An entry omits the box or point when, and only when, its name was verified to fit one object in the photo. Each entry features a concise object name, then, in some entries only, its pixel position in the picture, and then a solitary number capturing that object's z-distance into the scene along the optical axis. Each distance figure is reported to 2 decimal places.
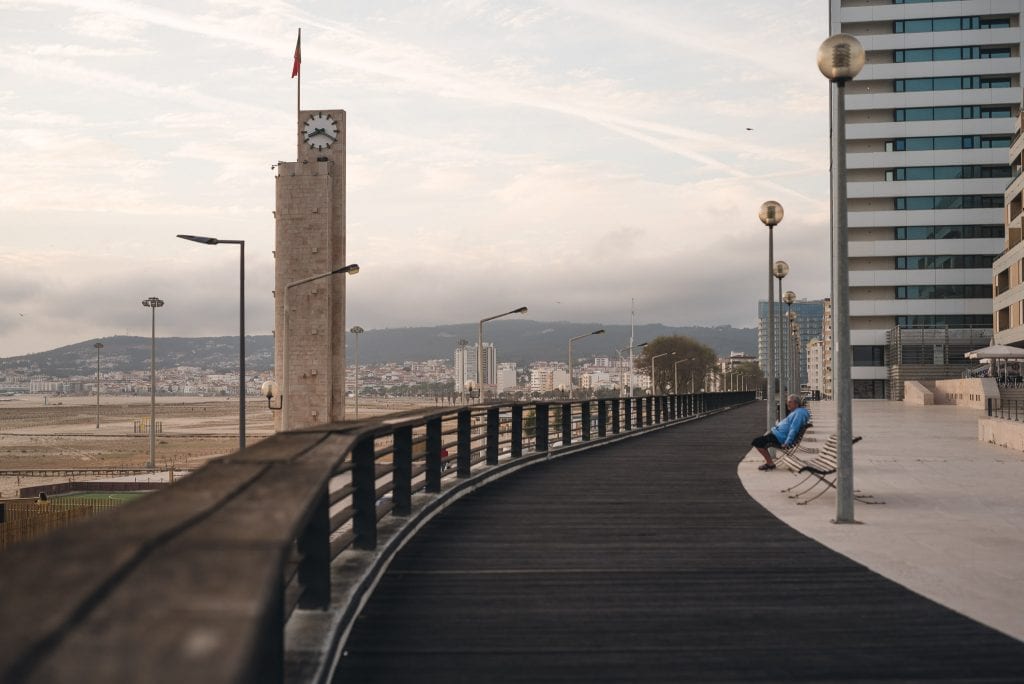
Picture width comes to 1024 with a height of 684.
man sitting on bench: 15.66
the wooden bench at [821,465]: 12.39
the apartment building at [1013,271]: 63.16
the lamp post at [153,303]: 80.94
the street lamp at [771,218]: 21.62
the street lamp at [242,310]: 34.50
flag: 65.56
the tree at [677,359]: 156.00
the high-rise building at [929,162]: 98.81
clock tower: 67.00
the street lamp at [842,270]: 10.66
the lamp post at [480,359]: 48.78
